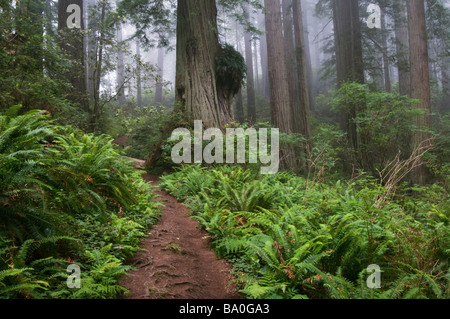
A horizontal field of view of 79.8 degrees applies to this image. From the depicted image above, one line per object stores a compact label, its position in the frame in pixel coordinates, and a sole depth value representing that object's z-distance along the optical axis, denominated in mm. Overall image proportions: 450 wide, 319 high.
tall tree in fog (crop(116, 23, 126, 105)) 9359
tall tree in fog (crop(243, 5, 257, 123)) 19500
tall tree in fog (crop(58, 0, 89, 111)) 9281
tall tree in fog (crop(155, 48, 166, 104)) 28706
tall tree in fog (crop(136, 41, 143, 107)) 9622
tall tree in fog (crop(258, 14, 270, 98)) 27298
